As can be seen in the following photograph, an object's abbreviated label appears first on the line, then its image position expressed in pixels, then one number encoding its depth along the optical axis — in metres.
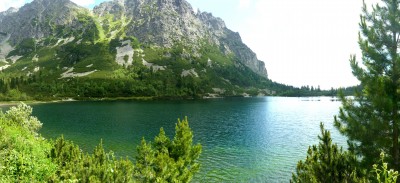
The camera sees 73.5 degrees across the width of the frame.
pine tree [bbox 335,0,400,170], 22.78
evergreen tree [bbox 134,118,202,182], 26.45
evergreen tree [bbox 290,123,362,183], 21.34
